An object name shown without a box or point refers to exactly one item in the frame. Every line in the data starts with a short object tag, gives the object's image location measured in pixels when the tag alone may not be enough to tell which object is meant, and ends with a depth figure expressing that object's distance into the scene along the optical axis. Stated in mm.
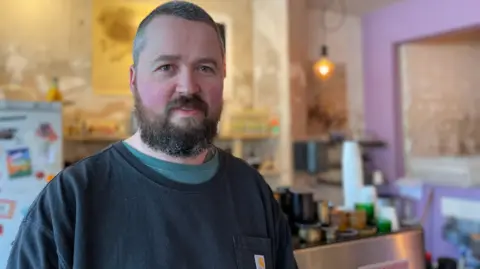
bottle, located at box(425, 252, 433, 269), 1525
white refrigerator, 1821
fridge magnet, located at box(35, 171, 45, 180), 1901
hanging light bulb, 2973
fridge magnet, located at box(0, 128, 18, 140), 1820
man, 667
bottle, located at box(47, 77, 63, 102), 2247
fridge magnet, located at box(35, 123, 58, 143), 1913
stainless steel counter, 1198
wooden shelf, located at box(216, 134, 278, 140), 2803
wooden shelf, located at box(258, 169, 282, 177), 2825
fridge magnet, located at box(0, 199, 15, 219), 1821
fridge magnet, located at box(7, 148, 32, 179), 1830
